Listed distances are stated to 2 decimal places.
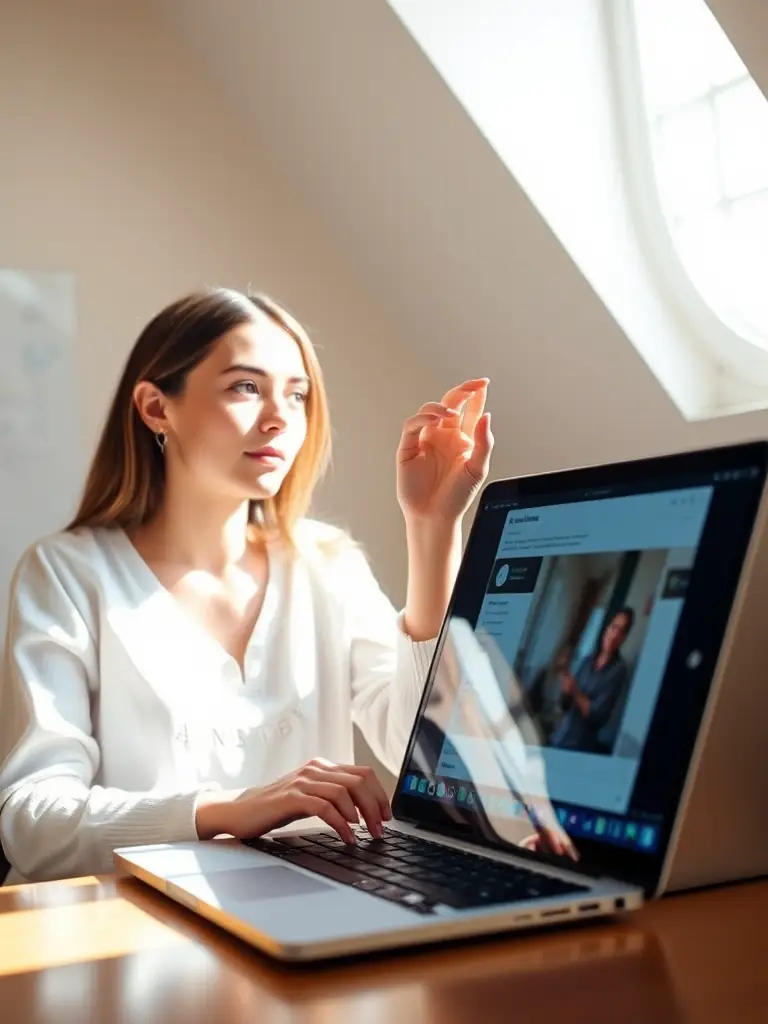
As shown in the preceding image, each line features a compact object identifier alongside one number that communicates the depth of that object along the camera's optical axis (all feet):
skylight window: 6.11
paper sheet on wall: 7.32
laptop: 2.45
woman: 4.68
